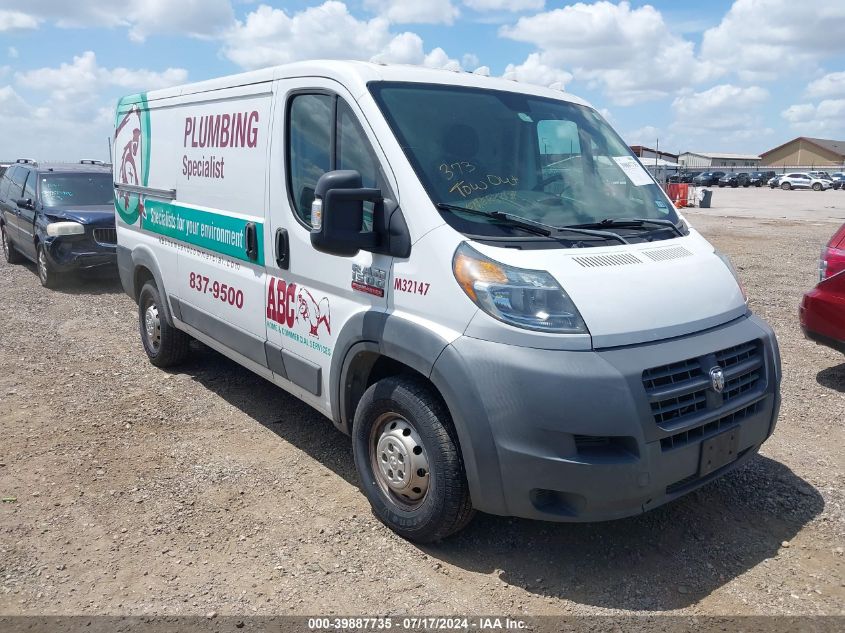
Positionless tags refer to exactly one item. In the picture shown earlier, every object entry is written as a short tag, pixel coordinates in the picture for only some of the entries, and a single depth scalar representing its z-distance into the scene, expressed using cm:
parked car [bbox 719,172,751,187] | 6003
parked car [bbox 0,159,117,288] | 1030
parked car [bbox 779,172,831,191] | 5466
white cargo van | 293
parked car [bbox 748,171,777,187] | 6165
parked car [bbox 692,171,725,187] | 5929
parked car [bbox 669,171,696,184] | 5078
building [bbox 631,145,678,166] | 4208
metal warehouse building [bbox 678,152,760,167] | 10425
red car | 548
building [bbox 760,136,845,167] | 9506
